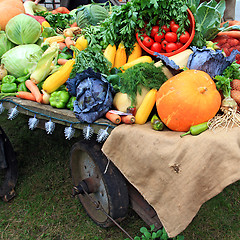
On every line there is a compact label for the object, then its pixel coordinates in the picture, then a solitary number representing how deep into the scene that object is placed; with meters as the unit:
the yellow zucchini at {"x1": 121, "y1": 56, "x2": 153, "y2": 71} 2.52
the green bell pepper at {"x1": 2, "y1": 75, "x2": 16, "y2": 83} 2.83
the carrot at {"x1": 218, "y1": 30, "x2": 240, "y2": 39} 3.01
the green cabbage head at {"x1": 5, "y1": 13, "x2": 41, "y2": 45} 3.26
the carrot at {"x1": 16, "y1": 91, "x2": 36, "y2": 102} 2.50
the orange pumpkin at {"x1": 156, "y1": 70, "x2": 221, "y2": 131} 1.79
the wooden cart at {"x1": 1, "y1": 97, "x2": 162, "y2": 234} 2.08
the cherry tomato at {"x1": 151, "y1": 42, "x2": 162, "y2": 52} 2.62
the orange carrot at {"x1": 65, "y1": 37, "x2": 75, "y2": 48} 3.13
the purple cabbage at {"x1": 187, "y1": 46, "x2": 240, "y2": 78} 2.15
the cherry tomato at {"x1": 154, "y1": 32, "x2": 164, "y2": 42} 2.60
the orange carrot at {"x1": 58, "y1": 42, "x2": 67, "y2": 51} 3.22
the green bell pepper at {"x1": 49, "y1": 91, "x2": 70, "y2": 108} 2.31
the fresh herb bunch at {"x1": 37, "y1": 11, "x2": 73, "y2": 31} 4.11
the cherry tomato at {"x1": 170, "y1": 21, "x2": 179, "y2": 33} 2.55
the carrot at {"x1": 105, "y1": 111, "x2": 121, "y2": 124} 1.92
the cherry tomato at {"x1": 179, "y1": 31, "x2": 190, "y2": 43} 2.57
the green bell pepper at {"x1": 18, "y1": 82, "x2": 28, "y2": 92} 2.67
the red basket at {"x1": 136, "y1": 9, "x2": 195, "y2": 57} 2.55
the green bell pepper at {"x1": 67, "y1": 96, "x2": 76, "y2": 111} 2.31
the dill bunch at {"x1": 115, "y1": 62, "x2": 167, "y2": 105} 2.08
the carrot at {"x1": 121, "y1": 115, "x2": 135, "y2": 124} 1.91
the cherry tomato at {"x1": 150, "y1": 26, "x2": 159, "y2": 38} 2.62
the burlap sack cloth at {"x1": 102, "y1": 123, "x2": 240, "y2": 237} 1.51
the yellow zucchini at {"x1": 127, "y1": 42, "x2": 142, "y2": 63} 2.66
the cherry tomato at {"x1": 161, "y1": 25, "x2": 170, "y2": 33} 2.59
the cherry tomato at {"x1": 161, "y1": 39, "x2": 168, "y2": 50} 2.60
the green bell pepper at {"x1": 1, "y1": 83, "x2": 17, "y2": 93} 2.68
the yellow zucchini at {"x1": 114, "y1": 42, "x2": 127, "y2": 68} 2.63
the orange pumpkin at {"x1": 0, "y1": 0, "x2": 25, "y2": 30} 3.73
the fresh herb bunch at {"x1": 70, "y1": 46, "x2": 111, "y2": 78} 2.33
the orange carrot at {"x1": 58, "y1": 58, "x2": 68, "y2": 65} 2.77
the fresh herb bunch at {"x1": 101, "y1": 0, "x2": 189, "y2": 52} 2.50
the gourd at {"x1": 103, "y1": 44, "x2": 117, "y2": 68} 2.58
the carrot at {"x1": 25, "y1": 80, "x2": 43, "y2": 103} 2.43
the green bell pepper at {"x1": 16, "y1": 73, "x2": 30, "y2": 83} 2.78
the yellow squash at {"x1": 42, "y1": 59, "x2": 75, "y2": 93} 2.46
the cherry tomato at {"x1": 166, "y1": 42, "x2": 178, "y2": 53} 2.56
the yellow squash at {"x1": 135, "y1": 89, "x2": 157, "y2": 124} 2.02
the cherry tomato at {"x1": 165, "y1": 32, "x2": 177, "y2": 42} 2.54
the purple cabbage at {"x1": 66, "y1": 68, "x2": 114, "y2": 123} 1.98
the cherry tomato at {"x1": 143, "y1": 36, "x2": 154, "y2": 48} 2.62
